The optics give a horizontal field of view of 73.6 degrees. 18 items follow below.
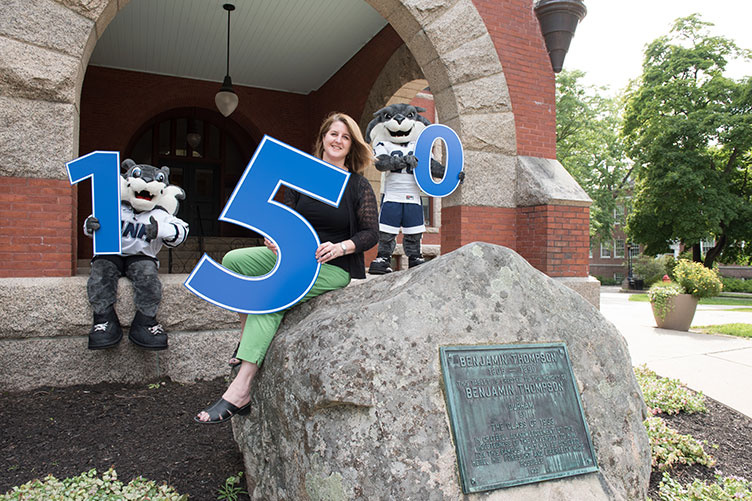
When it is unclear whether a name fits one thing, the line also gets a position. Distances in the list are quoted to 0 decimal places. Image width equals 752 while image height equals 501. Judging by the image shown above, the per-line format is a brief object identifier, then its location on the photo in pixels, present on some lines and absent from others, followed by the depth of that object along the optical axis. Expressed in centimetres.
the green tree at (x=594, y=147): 2439
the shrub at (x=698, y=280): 954
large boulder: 199
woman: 291
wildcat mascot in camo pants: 405
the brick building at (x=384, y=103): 432
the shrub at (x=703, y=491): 280
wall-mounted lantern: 670
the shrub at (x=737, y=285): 2795
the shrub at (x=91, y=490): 250
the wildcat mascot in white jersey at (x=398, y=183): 560
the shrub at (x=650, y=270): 2675
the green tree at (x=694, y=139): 2266
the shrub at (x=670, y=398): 420
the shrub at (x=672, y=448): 327
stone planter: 930
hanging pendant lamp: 929
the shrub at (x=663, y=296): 945
